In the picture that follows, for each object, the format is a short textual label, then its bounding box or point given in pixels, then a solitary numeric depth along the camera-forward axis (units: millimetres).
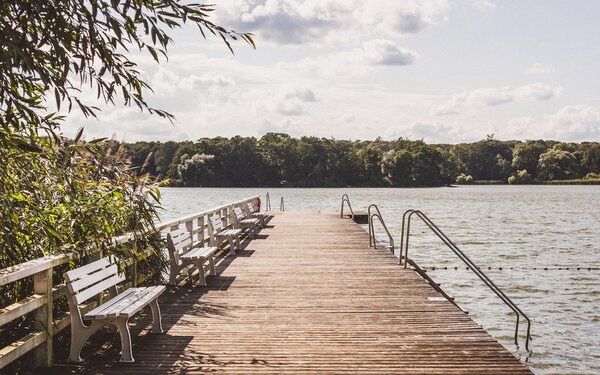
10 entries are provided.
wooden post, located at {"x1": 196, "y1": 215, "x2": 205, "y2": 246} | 10855
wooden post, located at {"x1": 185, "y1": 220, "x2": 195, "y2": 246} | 9777
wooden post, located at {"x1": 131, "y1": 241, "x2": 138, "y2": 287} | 7121
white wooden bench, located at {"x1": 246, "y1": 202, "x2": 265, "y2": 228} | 18912
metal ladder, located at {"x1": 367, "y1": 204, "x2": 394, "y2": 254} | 12445
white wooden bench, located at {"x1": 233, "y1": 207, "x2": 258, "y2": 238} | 14169
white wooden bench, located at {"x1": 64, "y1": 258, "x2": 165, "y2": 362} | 4750
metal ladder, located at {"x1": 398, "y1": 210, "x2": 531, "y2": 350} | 6733
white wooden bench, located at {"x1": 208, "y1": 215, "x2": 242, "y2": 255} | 10820
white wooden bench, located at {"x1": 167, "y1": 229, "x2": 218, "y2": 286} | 7797
